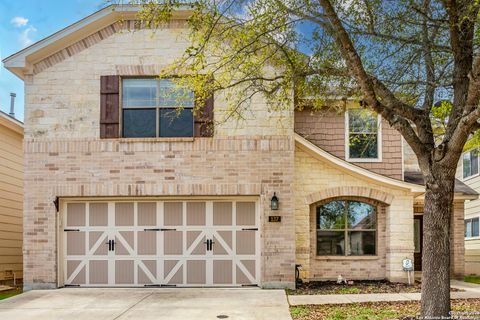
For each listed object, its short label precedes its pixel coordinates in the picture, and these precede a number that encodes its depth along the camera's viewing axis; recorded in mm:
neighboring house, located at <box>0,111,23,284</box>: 14812
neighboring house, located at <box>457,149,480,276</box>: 17141
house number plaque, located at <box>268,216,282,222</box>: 11695
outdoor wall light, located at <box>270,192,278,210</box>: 11609
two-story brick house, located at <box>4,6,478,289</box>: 11844
